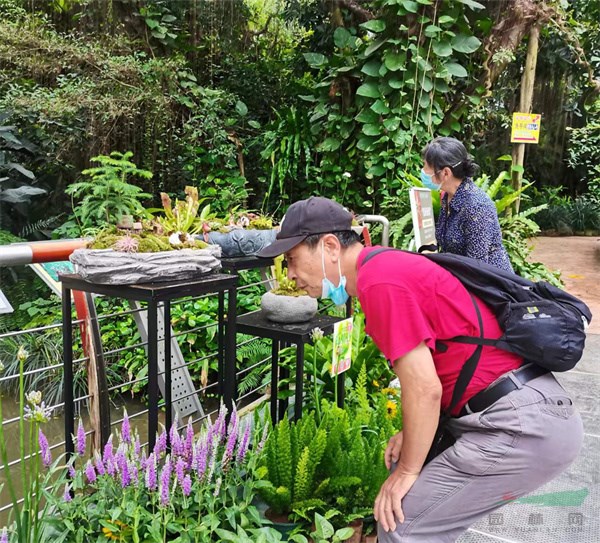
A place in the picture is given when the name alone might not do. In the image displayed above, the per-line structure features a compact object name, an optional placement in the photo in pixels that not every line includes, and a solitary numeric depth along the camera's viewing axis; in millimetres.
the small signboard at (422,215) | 3346
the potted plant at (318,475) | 1699
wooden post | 5684
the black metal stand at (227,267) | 2053
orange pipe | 1691
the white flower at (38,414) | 1087
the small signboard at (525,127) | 5047
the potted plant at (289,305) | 2090
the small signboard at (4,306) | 1334
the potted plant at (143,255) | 1570
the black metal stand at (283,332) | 1990
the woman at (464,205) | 2758
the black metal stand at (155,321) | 1587
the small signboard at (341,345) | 1931
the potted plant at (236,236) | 2168
